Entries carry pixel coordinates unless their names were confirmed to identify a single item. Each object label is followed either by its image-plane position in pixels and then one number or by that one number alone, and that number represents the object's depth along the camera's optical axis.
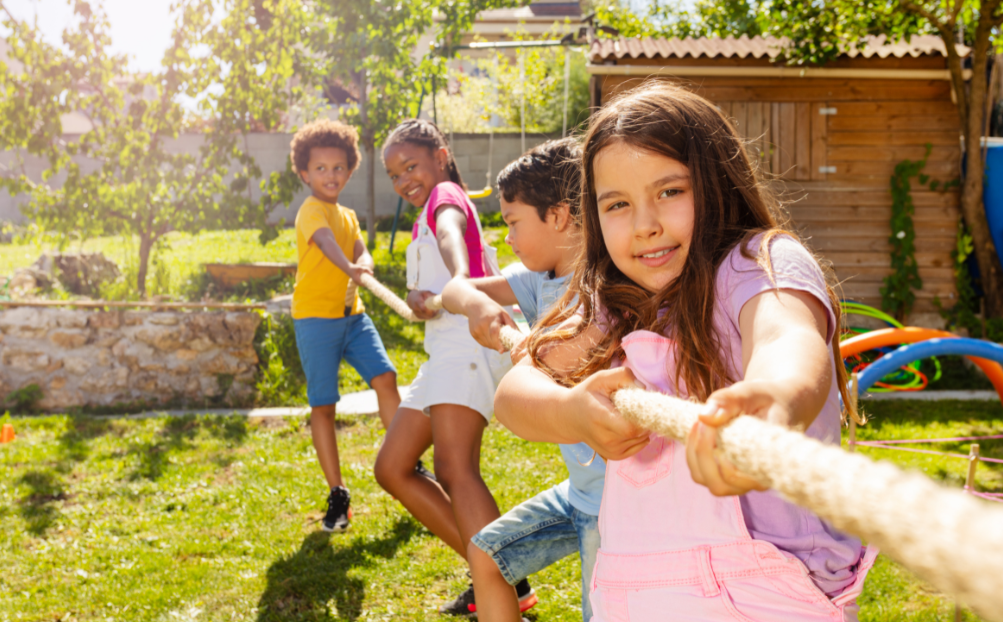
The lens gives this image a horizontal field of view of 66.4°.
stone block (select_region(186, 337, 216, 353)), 6.12
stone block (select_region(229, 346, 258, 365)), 6.15
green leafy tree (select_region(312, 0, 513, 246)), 9.52
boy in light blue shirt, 2.00
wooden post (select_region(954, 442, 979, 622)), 2.39
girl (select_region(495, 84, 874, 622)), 1.14
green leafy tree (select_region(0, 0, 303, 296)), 7.09
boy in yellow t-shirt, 3.87
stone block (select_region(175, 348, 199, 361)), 6.15
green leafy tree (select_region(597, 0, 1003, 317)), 6.49
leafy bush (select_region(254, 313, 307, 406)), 6.00
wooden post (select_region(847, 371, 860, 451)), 2.93
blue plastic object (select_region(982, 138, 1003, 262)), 7.05
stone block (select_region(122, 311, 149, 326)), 6.16
